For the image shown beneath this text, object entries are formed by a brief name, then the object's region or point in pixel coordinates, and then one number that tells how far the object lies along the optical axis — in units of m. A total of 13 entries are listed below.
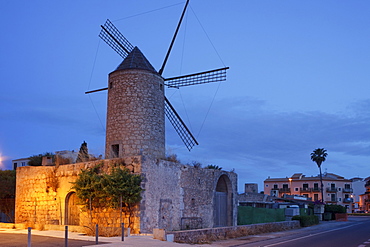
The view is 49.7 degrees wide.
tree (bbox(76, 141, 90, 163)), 19.95
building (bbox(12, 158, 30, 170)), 62.56
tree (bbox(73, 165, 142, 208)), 16.44
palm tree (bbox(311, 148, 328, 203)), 66.50
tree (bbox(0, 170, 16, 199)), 26.20
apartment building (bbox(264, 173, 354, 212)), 81.44
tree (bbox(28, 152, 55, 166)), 34.31
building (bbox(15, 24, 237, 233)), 18.45
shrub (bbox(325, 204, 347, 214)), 45.03
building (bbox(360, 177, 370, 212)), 92.86
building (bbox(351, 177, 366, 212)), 101.91
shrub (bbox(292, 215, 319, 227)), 30.03
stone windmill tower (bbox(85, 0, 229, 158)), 19.67
